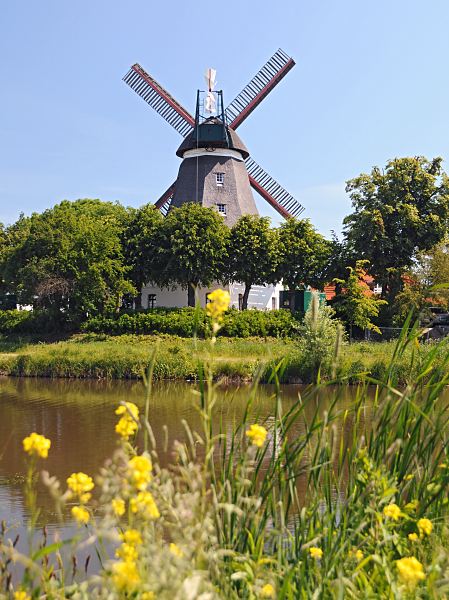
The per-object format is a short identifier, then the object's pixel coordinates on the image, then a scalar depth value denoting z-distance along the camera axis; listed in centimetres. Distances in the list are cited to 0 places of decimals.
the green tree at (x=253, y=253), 3200
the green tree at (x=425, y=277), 2931
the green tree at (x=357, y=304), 2903
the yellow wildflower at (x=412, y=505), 313
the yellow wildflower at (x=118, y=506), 240
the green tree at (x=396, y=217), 3334
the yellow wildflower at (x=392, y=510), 278
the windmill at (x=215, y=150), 3575
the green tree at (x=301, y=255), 3297
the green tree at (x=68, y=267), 2966
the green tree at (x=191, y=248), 3095
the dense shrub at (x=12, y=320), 3238
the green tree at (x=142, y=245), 3241
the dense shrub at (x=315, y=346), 2075
